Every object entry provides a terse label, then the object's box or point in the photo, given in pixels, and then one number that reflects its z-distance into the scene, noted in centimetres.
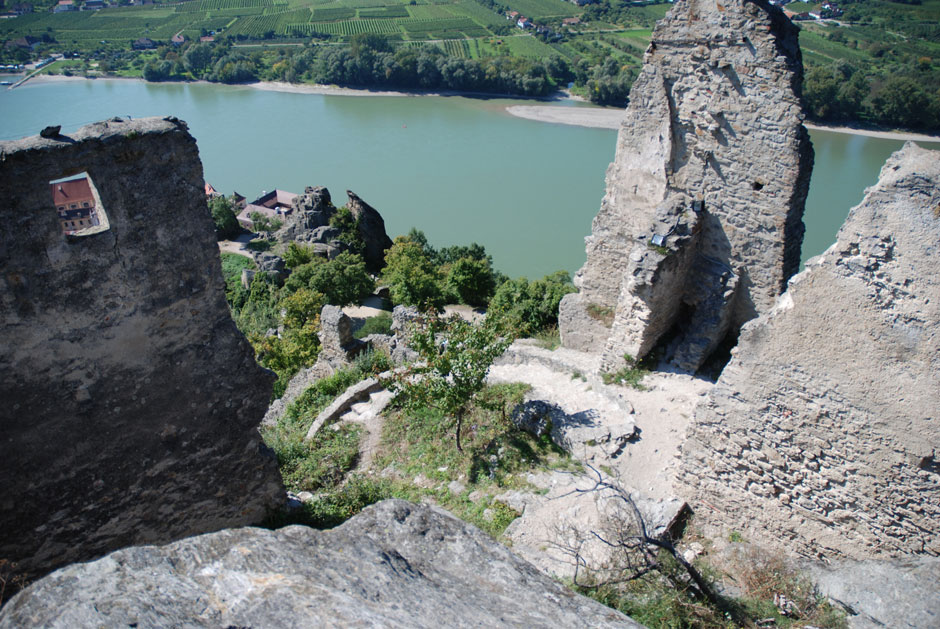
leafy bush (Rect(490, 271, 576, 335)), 1445
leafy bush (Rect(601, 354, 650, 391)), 863
